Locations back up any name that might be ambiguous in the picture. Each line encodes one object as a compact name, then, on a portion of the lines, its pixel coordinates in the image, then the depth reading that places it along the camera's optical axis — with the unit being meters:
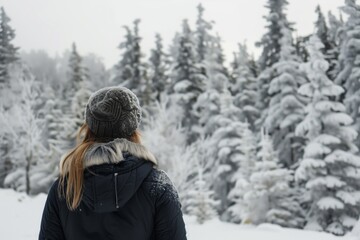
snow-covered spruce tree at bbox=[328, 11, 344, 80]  28.68
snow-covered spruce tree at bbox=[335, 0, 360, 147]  24.84
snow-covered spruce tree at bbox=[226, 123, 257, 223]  25.12
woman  2.14
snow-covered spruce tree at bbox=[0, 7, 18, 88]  37.50
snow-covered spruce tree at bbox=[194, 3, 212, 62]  38.47
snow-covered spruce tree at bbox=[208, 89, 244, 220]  28.81
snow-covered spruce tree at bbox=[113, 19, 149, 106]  35.91
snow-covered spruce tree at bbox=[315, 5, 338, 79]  32.00
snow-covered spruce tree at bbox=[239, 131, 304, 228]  21.80
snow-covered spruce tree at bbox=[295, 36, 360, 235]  20.38
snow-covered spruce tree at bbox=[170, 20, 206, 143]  35.28
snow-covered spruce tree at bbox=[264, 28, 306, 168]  28.45
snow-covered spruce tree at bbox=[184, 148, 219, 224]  18.30
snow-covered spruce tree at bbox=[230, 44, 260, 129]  34.28
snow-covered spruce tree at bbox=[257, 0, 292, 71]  32.31
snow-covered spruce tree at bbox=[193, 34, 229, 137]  32.66
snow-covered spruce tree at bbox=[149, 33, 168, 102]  44.50
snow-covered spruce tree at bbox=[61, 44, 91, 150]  33.61
